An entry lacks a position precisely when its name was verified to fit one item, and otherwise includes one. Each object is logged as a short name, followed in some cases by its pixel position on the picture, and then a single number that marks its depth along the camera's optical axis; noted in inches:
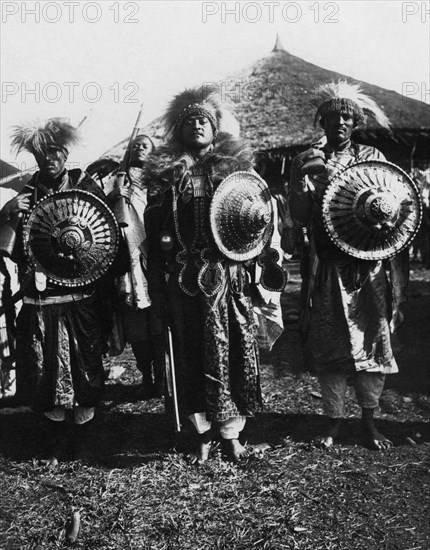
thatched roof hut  533.3
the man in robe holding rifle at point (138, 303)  185.5
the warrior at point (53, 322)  146.8
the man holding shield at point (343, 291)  146.6
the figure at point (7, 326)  161.2
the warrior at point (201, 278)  140.4
